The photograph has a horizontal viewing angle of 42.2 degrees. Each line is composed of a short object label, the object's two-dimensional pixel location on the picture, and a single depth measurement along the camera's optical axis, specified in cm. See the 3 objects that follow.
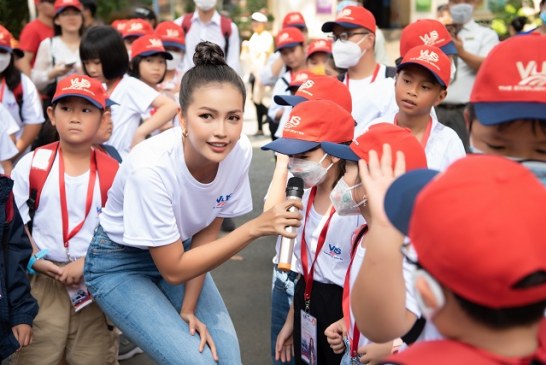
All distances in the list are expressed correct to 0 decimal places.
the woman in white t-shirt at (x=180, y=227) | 295
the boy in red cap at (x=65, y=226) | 372
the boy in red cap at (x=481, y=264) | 132
